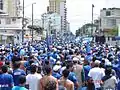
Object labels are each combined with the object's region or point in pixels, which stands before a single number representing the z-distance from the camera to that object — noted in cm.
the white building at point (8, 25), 8874
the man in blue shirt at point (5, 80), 1247
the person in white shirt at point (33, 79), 1217
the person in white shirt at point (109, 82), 1204
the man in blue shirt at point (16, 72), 1334
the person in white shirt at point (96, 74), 1413
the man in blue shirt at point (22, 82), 1047
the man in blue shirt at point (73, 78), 1291
